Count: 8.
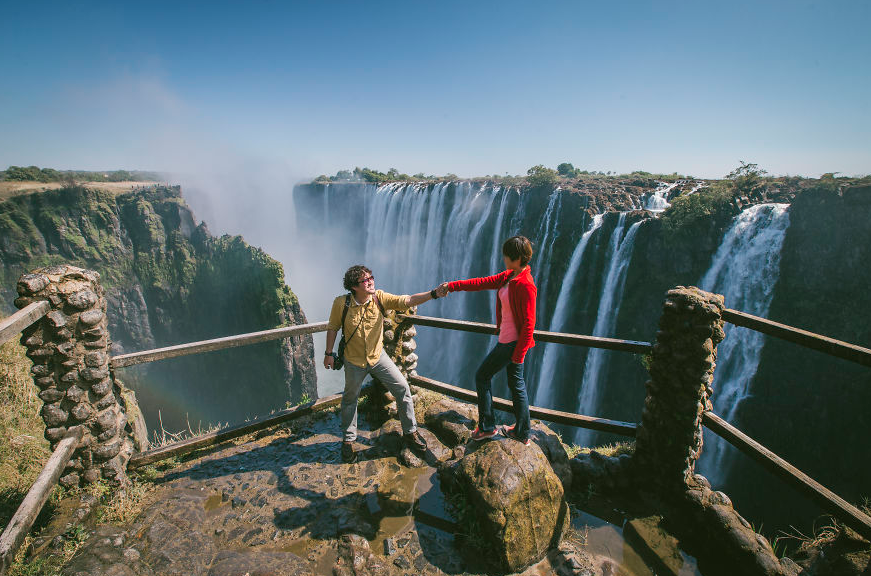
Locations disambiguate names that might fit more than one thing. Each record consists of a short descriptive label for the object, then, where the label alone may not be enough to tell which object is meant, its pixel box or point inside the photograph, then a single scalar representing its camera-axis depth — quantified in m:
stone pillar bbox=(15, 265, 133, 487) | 3.13
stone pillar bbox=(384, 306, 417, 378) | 4.56
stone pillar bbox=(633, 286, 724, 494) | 3.15
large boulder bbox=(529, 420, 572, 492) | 3.32
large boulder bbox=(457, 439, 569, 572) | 2.62
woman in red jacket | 3.27
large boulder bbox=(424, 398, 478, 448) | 4.14
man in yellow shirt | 3.67
